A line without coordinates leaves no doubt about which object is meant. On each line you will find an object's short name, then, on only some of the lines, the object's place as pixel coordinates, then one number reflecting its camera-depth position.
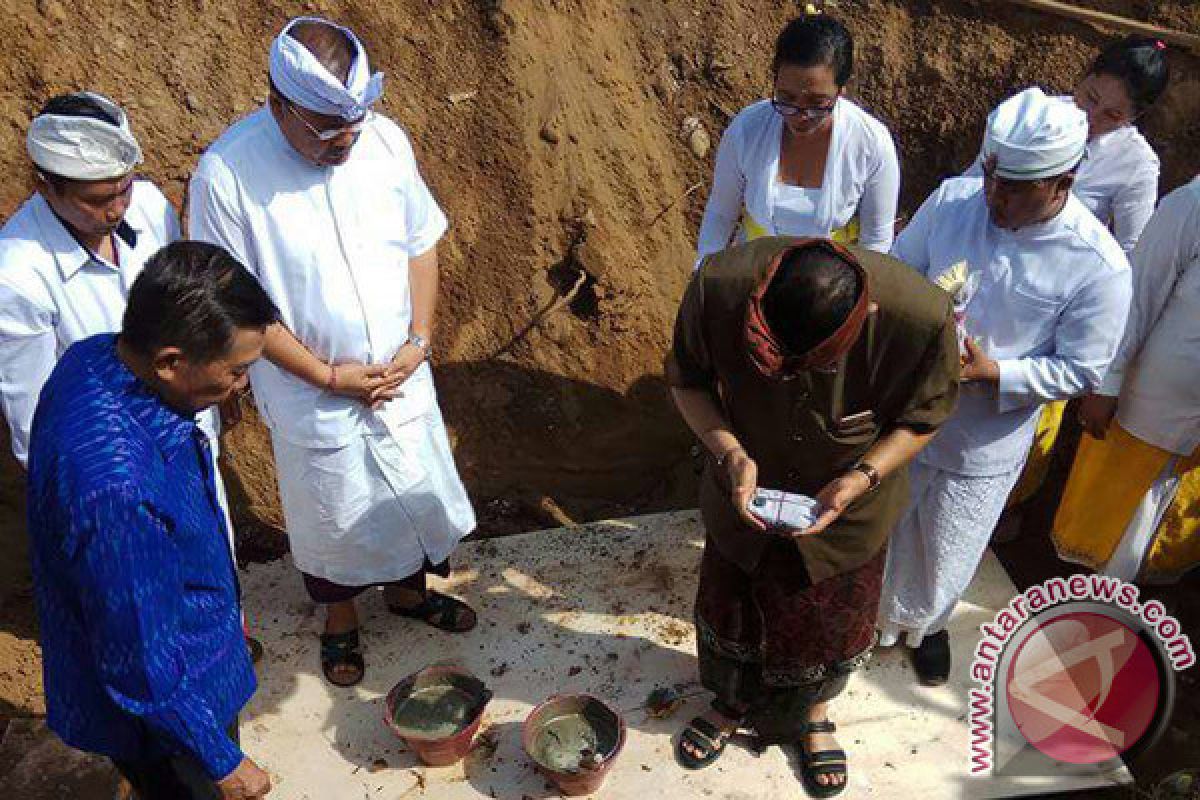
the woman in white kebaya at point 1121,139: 3.51
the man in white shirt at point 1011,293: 2.53
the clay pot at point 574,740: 2.91
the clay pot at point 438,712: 2.99
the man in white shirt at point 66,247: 2.55
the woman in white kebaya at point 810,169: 3.08
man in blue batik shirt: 1.80
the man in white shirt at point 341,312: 2.63
